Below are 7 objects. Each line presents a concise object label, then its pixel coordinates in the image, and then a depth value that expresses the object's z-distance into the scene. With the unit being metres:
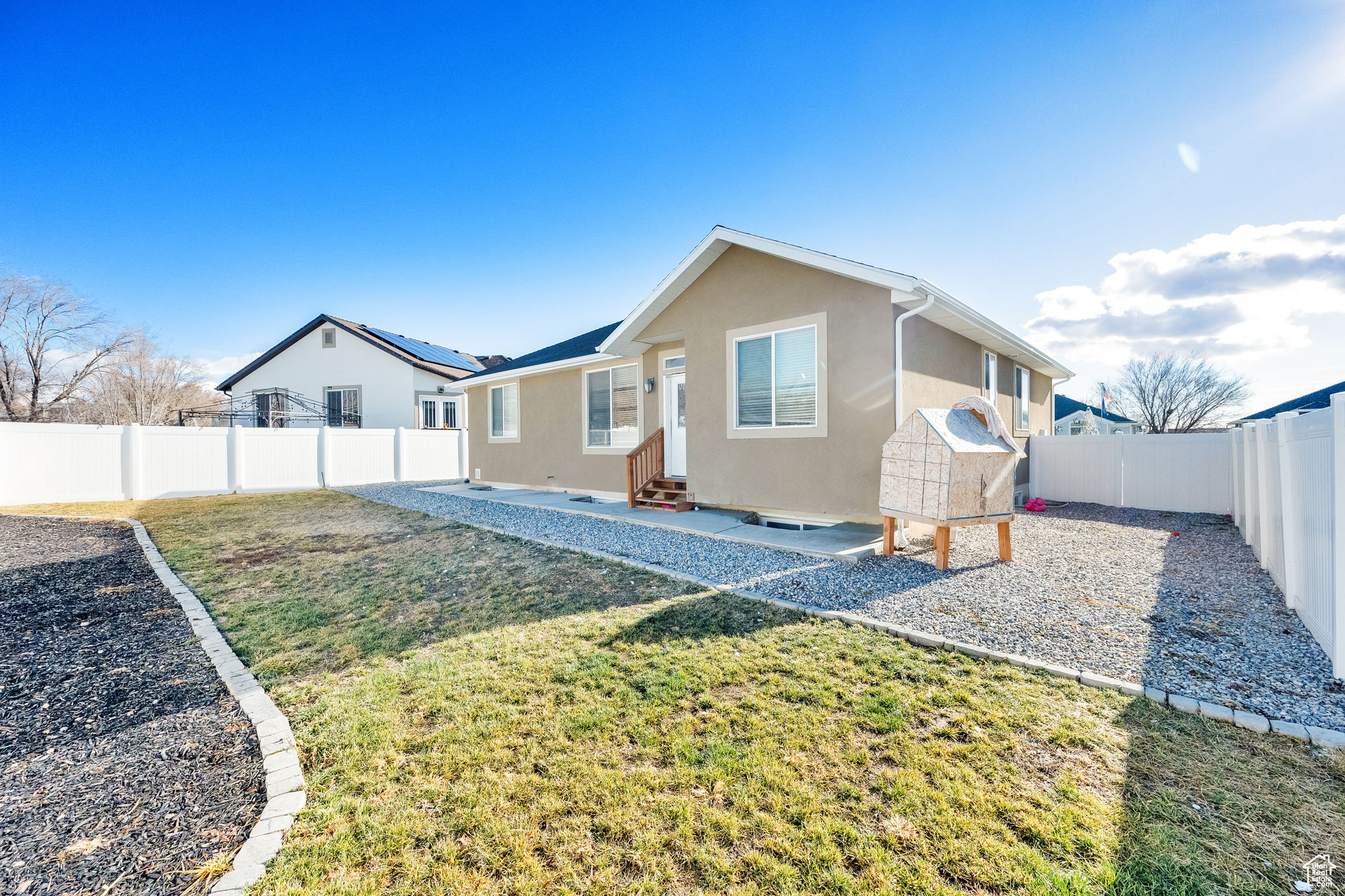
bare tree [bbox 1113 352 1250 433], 28.09
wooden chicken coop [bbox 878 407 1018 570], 5.68
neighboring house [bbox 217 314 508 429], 21.62
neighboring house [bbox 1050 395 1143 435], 28.06
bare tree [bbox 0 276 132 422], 21.58
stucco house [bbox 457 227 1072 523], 7.25
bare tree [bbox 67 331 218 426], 25.73
